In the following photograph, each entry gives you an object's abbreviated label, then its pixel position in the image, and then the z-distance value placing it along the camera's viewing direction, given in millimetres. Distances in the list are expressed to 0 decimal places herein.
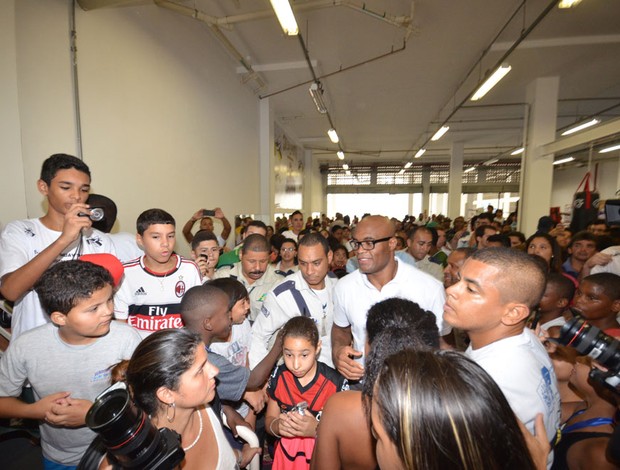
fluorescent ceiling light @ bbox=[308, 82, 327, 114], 5801
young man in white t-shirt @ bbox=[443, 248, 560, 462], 1069
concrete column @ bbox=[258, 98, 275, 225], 7863
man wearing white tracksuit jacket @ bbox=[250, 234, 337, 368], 2088
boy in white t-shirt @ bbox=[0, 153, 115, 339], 1474
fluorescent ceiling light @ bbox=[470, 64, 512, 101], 4653
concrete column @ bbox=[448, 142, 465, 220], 13141
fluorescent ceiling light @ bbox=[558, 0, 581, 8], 3270
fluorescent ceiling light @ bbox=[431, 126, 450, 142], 8396
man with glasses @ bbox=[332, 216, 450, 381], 1934
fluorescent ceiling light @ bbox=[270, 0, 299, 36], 3242
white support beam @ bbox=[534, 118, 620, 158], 4594
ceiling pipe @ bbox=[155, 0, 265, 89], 3760
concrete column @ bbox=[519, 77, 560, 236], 6797
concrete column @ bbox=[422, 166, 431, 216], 18406
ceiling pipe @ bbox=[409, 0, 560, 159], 3818
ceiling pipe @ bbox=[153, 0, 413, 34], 3850
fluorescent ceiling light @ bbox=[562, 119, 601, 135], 7367
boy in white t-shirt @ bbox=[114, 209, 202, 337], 1886
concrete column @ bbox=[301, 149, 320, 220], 14422
